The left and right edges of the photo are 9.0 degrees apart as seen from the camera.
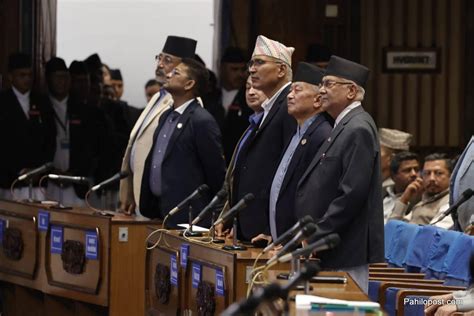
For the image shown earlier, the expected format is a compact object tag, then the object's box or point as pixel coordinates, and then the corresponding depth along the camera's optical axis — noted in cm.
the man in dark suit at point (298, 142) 1434
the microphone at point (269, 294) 845
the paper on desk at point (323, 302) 1003
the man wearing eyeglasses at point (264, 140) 1496
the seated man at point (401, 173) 1989
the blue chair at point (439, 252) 1525
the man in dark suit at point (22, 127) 2289
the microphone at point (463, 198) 1507
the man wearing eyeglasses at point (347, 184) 1331
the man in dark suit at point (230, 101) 2267
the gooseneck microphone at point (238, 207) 1319
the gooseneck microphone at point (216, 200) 1456
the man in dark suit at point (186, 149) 1722
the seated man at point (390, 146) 2105
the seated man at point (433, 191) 1855
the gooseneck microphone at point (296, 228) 1087
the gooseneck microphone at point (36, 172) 1874
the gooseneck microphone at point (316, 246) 1029
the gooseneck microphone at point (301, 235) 1060
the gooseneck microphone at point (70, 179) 1828
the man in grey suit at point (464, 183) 1595
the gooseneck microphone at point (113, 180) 1728
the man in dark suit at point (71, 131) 2364
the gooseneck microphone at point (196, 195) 1513
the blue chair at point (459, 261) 1468
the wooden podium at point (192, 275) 1339
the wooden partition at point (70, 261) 1734
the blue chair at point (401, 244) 1650
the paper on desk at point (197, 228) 1553
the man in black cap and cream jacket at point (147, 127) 1790
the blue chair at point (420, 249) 1584
